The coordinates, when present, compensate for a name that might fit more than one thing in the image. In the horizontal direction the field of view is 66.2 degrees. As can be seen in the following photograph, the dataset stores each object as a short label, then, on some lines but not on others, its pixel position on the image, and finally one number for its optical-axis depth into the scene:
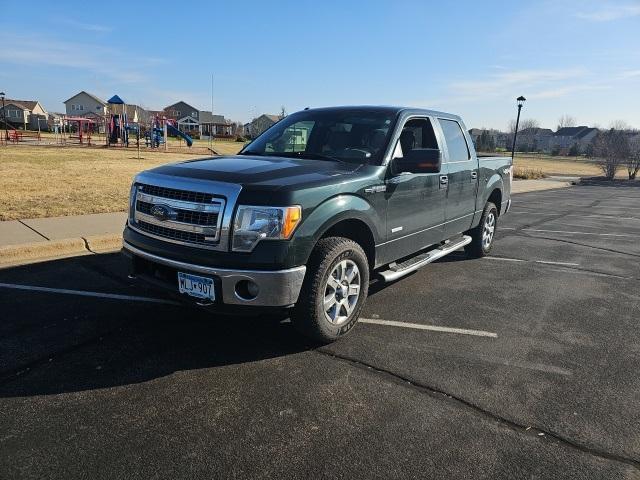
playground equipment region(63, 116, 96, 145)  72.89
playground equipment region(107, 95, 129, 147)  37.56
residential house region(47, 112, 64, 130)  85.25
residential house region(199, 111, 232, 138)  94.33
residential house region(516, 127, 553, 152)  112.76
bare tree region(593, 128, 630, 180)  38.56
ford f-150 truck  3.54
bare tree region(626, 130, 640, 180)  38.78
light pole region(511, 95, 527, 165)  30.26
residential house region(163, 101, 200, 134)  108.76
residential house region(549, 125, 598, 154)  131.62
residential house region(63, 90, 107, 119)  107.44
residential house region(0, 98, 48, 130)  86.19
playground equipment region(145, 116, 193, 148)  40.28
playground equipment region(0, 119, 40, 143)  37.22
